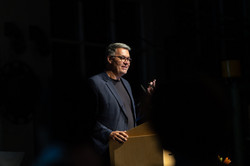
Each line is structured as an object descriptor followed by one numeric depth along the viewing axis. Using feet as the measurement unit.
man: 31.90
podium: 30.34
